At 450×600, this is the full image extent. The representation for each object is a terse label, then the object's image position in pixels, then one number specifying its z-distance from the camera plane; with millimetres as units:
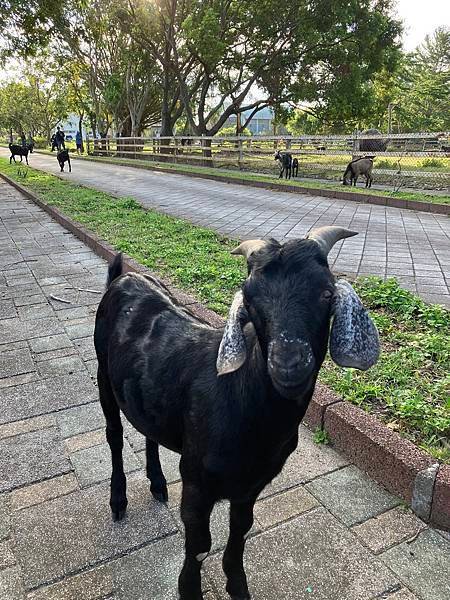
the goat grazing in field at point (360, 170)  14320
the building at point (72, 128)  76738
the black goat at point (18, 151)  26872
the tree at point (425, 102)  40188
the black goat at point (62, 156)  20062
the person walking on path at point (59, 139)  33572
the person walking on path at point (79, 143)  40531
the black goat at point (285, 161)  17172
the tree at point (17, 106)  63312
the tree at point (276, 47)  20422
